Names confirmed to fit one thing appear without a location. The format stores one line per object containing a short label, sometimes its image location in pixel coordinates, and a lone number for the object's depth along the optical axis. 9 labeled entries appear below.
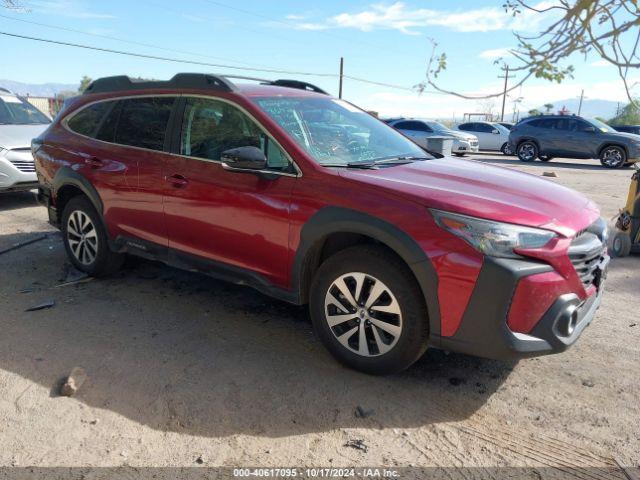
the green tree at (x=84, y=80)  82.96
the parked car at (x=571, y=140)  17.80
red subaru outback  2.79
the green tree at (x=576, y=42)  2.66
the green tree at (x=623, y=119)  53.75
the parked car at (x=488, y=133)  24.09
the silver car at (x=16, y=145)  7.92
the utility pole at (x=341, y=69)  45.08
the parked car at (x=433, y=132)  19.72
